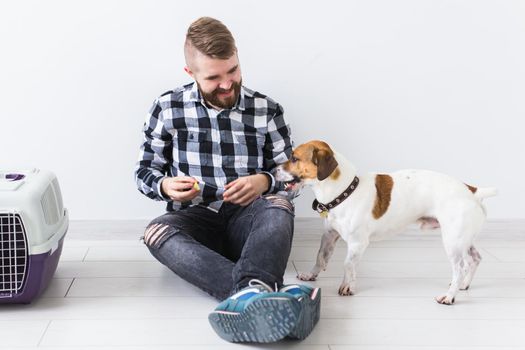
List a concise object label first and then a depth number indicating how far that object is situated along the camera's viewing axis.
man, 1.72
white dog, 1.83
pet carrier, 1.66
